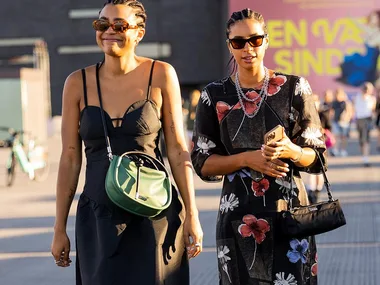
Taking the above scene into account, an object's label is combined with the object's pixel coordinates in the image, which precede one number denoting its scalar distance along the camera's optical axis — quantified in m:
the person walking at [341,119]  26.73
